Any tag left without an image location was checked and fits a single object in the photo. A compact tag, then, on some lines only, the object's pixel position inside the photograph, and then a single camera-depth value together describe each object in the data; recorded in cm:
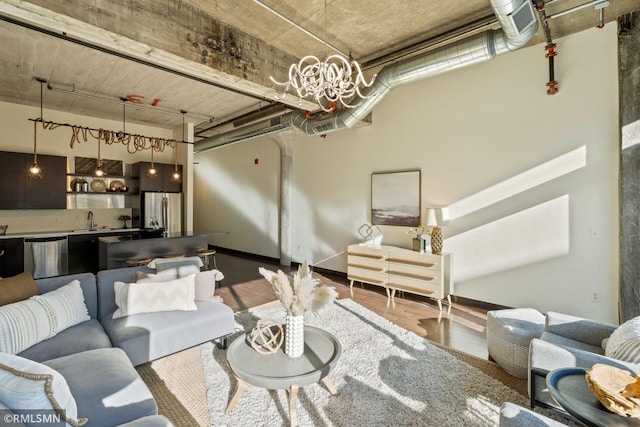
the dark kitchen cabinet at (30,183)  532
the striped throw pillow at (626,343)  179
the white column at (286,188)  712
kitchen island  470
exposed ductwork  269
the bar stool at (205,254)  550
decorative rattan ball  220
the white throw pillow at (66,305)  234
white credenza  436
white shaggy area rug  207
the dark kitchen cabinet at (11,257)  493
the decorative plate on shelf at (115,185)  667
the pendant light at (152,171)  618
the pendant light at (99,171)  570
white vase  217
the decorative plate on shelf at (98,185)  635
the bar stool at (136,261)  475
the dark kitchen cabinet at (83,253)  564
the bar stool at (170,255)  524
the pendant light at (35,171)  499
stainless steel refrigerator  671
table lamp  453
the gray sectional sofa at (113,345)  159
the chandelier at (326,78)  258
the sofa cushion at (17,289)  226
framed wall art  513
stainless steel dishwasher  515
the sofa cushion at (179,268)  322
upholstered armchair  183
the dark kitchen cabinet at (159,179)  668
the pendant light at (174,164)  640
